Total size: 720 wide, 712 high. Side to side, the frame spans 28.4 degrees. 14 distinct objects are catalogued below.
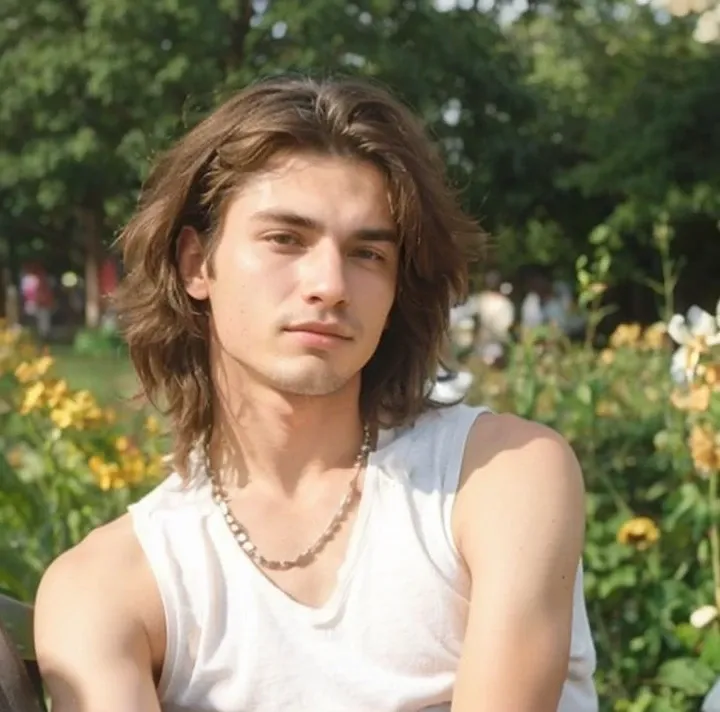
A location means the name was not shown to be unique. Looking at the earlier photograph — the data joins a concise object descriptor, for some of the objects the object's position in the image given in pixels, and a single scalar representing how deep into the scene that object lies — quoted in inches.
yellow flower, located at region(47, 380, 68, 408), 126.0
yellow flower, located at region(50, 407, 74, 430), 123.6
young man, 65.4
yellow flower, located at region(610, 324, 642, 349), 201.3
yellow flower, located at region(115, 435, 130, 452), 126.3
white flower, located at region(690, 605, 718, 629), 109.5
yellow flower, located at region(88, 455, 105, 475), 120.6
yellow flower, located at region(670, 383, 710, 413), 113.7
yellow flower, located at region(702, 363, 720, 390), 109.8
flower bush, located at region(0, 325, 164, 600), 121.5
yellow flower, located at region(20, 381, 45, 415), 124.6
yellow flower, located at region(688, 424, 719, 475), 114.3
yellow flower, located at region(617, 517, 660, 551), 121.0
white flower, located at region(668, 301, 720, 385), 109.3
